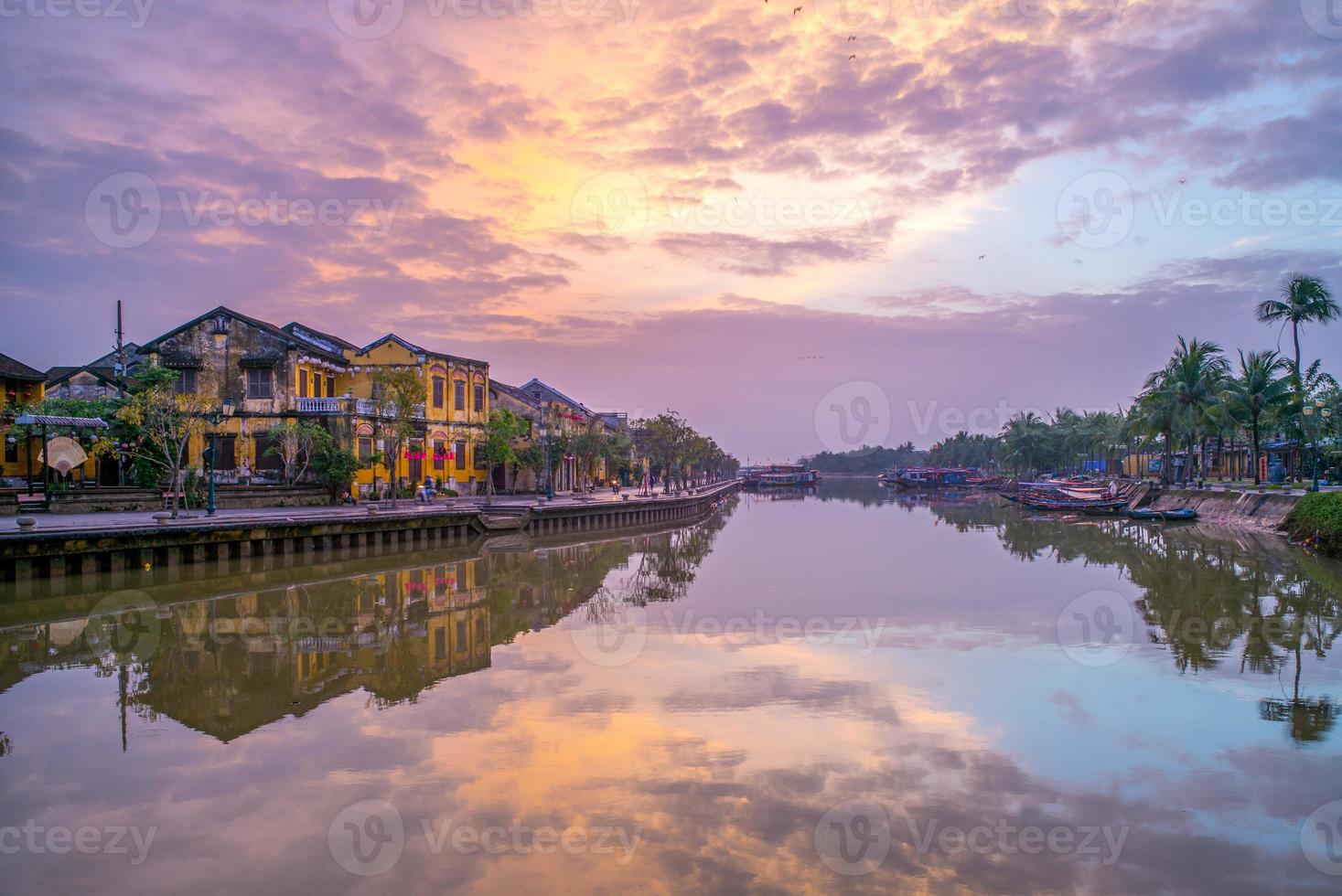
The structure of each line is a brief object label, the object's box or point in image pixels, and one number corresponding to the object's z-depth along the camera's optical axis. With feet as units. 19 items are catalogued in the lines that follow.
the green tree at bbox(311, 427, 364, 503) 117.39
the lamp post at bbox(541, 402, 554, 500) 159.94
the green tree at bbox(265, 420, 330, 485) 116.78
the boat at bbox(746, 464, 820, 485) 426.10
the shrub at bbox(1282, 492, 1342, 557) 95.09
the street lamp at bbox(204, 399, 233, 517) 117.60
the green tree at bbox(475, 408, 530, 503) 146.82
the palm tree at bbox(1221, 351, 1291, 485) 148.87
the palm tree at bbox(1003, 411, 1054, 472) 318.45
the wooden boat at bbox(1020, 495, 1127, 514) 180.55
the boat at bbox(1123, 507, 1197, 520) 149.94
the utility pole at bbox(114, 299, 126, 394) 121.94
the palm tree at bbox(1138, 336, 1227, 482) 175.22
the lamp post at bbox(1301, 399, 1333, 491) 113.23
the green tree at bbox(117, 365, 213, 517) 97.30
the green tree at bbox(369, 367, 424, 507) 114.01
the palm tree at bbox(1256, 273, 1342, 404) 151.33
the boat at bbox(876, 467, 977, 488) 365.20
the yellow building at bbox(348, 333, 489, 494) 138.82
